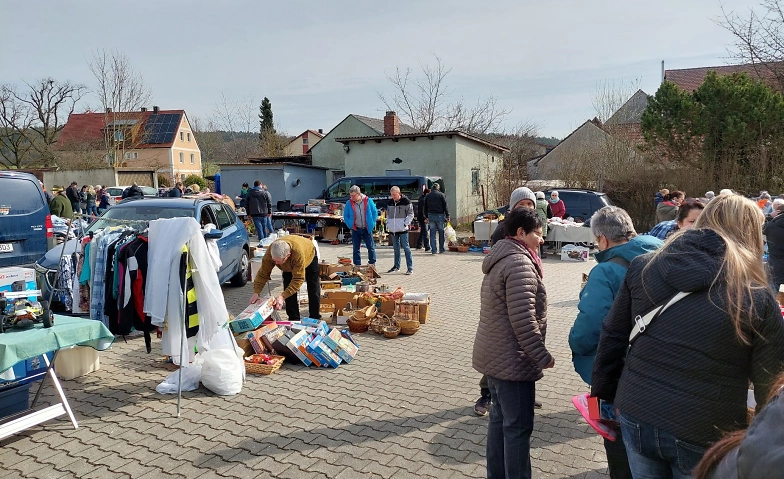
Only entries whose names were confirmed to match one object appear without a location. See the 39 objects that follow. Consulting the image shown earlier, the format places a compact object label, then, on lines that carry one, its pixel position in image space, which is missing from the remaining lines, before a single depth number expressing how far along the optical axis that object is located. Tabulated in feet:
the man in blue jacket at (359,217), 36.17
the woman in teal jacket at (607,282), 9.83
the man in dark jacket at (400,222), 38.06
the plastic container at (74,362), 17.97
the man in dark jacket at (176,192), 67.76
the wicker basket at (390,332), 23.40
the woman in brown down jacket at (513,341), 10.29
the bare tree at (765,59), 62.80
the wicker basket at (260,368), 18.72
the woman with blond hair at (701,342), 6.71
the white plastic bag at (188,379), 17.01
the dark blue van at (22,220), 27.48
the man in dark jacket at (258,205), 48.55
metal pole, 15.55
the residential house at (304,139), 197.86
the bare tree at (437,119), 117.60
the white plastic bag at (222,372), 16.90
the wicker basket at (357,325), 24.12
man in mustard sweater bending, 19.90
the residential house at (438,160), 72.43
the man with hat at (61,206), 49.21
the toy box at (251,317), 20.03
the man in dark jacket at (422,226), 48.37
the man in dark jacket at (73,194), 70.85
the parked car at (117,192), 89.99
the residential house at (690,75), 106.55
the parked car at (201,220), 25.31
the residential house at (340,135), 93.61
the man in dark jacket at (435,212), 45.27
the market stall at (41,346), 12.01
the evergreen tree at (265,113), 213.46
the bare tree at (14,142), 127.54
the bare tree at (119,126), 103.09
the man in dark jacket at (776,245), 20.17
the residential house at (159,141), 153.48
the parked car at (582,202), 51.67
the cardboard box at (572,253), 45.34
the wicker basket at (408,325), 23.72
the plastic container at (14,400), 13.84
